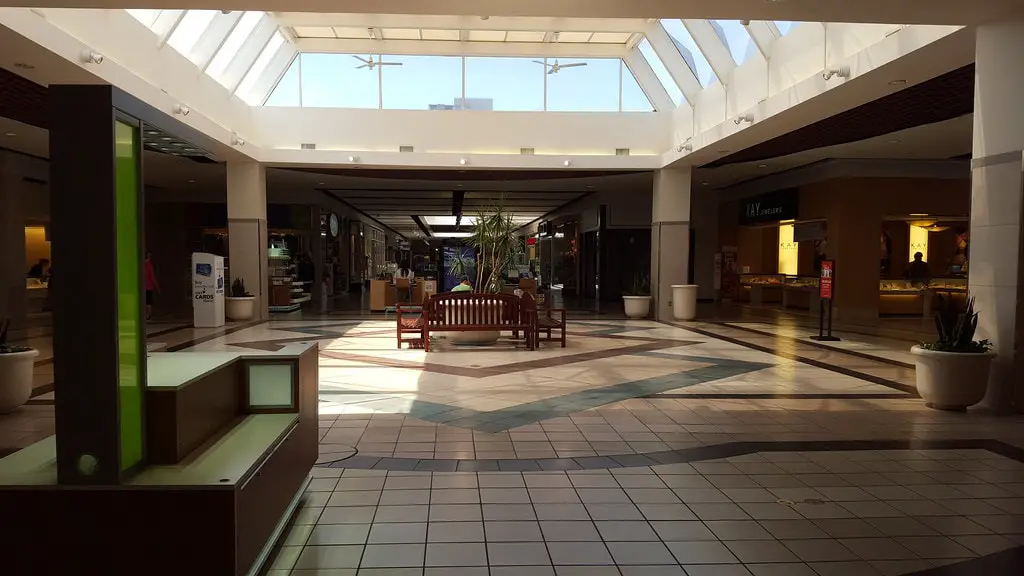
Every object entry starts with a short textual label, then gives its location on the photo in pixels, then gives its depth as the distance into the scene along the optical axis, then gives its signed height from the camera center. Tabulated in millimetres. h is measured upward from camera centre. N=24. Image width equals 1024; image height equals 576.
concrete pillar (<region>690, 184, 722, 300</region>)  20953 +943
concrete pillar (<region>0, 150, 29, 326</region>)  12922 +413
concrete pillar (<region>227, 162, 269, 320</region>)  13641 +837
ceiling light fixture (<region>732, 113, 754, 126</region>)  9922 +2219
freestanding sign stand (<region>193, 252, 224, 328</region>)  12125 -453
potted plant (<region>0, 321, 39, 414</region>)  5297 -873
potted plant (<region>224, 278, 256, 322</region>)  13008 -719
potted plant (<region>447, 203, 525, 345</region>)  10523 +336
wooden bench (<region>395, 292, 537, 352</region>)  8875 -638
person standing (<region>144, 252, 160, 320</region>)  12083 -237
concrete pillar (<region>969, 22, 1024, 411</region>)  5617 +567
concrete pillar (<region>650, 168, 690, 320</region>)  14344 +722
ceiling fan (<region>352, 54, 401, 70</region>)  13656 +4202
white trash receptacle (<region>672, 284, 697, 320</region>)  13922 -695
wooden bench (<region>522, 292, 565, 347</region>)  9023 -796
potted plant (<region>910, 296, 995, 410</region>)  5559 -802
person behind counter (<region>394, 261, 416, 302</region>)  16219 -573
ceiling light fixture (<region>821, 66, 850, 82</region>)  7527 +2216
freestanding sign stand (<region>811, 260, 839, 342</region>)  10342 -236
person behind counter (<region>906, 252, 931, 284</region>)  15867 -75
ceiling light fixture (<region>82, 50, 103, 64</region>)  7250 +2285
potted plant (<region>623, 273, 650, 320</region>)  14656 -746
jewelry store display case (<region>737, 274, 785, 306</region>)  19462 -663
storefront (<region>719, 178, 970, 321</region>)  14844 +652
